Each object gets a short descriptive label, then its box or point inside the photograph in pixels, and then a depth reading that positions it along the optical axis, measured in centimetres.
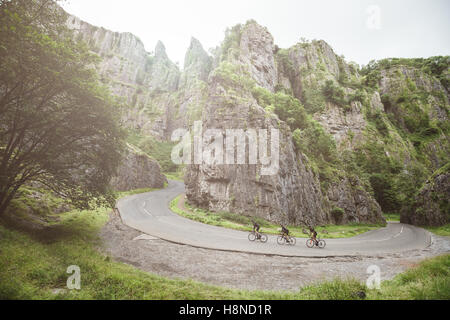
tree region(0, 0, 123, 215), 644
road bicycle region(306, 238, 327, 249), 1233
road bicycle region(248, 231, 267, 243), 1259
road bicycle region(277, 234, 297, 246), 1262
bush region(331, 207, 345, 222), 2280
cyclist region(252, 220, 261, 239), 1258
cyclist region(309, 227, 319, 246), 1227
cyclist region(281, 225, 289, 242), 1245
